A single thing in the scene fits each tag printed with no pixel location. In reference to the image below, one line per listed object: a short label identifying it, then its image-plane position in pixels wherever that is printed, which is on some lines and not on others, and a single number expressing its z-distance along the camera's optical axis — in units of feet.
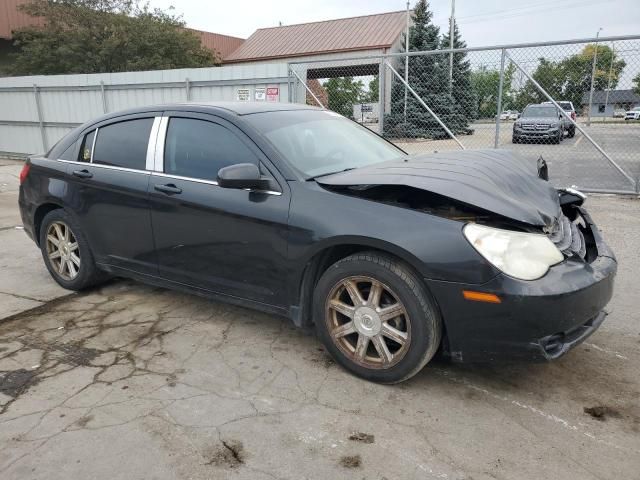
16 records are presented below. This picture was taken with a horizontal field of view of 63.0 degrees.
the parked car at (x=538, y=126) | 35.17
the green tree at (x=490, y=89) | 29.68
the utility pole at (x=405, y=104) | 33.01
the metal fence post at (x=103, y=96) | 42.68
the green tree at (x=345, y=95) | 47.67
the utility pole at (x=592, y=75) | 27.25
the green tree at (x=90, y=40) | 71.31
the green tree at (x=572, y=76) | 27.55
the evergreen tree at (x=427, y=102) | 35.99
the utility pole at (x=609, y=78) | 24.89
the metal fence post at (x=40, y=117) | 46.78
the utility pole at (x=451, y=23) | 95.12
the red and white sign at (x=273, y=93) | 34.86
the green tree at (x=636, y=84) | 26.04
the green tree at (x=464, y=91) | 36.14
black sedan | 8.82
